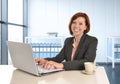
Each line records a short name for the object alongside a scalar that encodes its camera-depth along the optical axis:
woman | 1.72
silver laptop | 1.30
